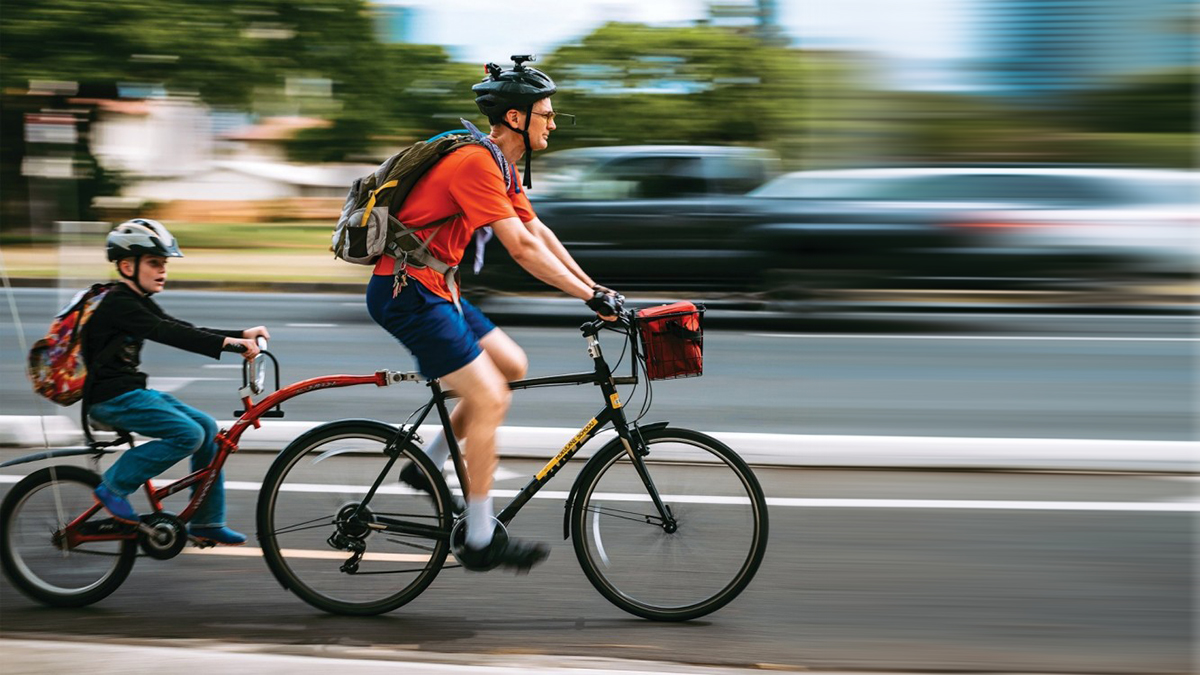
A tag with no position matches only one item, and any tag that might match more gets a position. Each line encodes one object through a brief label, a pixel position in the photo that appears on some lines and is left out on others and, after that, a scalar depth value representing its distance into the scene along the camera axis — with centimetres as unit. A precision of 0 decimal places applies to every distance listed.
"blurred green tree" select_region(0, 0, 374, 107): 2148
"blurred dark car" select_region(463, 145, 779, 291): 1252
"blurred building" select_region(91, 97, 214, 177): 2439
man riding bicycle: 407
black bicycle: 428
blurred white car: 832
